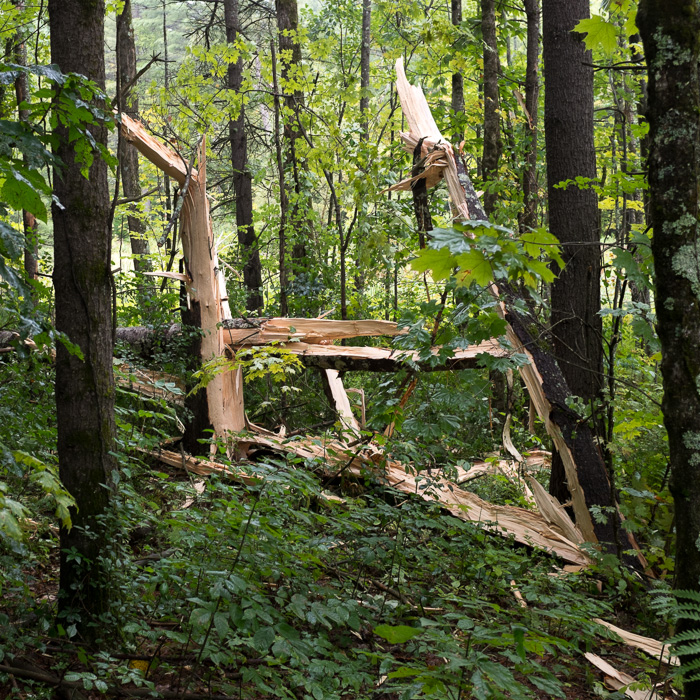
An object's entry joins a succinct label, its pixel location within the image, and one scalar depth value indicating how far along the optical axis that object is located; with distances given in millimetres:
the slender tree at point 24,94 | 8180
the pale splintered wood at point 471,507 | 5078
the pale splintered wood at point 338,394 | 7687
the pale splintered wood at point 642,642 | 3695
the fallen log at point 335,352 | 6742
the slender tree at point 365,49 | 14339
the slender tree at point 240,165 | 12625
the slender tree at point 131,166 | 13172
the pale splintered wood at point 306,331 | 7492
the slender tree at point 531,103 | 9070
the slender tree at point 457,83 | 10953
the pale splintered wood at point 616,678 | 3311
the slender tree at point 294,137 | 10177
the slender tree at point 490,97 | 8164
